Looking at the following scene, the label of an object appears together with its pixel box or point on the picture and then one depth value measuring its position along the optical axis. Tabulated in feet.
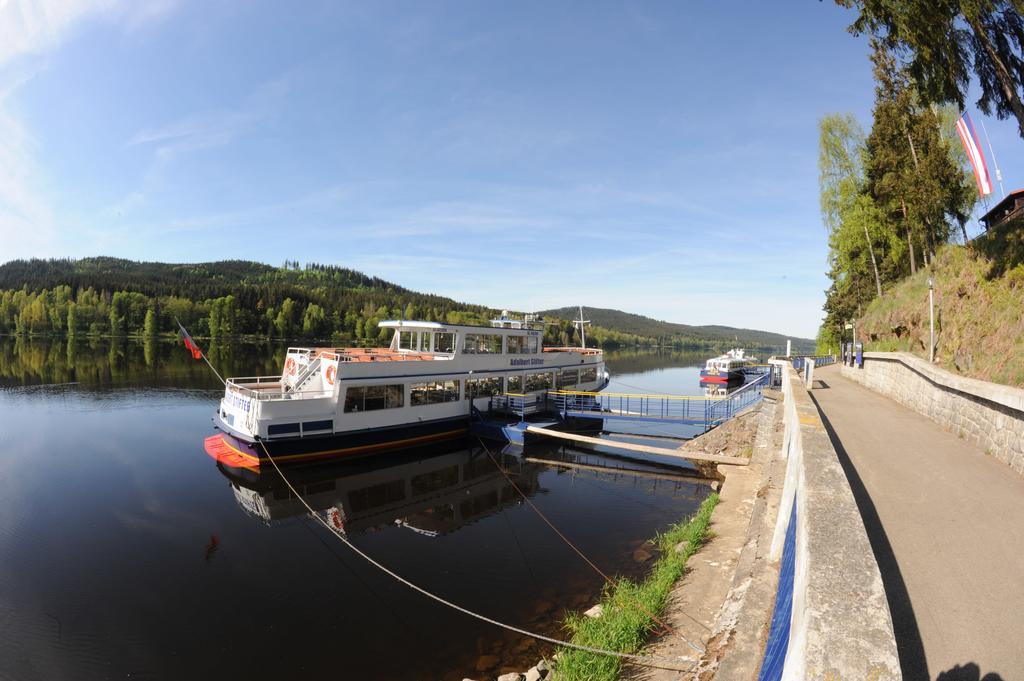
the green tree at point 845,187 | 110.63
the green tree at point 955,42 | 36.37
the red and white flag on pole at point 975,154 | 50.37
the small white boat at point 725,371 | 169.89
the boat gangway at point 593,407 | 73.77
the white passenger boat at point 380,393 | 59.57
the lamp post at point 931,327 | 48.18
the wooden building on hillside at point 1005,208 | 78.07
